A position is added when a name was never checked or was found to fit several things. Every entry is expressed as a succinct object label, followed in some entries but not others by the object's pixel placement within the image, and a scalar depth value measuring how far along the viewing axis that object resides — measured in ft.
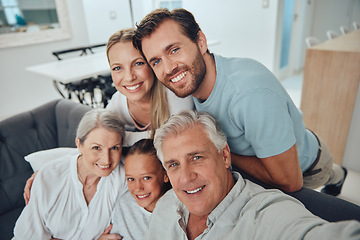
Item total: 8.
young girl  3.76
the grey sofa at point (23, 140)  5.22
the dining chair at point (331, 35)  13.93
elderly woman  3.94
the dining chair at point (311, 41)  11.49
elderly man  2.72
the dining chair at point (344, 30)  15.02
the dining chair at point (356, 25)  16.63
